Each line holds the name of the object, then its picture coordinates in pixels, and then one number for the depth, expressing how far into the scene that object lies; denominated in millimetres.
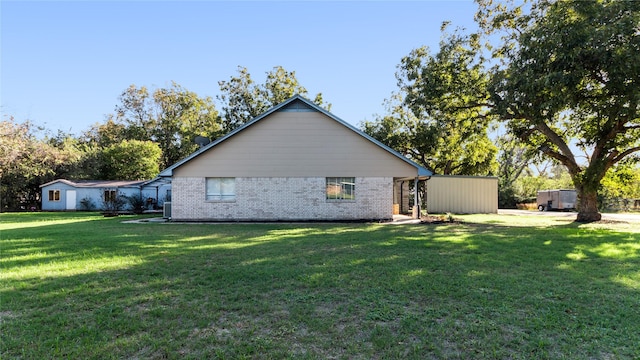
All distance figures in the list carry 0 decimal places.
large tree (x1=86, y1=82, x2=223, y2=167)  44469
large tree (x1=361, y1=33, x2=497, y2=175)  19297
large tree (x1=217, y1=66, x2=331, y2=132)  38219
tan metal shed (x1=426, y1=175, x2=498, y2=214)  27062
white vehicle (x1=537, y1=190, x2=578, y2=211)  33406
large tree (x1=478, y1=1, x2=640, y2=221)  13898
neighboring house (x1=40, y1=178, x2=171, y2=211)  31312
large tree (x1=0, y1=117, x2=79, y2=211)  31594
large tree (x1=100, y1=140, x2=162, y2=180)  39594
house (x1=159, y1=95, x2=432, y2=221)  18406
